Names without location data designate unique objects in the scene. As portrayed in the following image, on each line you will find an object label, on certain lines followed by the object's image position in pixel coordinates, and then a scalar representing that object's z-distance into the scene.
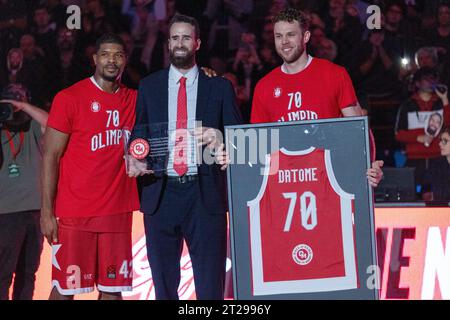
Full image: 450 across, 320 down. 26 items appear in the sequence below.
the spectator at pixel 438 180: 13.78
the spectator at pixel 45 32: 14.91
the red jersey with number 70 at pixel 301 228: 8.84
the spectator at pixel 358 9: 15.12
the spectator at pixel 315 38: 14.73
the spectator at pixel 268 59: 14.98
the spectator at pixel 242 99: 14.27
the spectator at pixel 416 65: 14.62
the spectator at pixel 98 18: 15.35
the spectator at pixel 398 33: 15.08
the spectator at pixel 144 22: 15.66
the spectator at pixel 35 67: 14.45
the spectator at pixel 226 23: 15.87
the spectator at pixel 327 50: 14.62
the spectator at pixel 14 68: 13.70
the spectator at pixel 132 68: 14.98
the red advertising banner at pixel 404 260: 10.77
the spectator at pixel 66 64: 14.62
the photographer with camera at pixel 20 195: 11.10
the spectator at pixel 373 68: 14.73
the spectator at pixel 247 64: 14.98
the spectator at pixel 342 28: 14.85
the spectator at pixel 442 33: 14.79
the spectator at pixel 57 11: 15.21
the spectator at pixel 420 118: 14.30
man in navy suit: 9.18
